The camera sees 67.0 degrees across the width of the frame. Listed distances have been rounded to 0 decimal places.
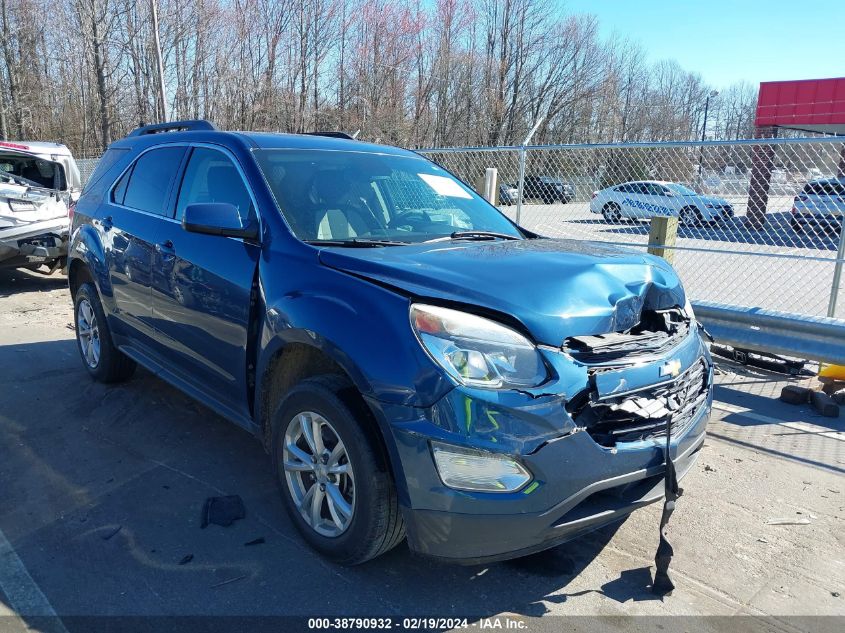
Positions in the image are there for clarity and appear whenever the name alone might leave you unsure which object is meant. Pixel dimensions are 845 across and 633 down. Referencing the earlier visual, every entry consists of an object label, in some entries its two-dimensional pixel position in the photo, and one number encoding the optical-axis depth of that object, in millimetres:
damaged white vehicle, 8805
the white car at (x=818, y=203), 7375
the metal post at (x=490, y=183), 8344
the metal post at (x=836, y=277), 5816
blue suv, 2293
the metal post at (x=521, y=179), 7582
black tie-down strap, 2613
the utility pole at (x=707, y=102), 46450
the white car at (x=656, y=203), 7891
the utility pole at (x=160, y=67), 24438
